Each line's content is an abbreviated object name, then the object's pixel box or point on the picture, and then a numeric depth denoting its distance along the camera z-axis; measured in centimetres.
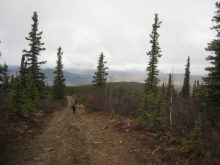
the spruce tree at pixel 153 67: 2083
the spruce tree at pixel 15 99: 778
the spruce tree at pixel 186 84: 3850
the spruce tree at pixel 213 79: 972
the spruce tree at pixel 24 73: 1829
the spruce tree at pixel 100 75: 2969
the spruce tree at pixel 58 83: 2864
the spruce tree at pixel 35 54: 1856
